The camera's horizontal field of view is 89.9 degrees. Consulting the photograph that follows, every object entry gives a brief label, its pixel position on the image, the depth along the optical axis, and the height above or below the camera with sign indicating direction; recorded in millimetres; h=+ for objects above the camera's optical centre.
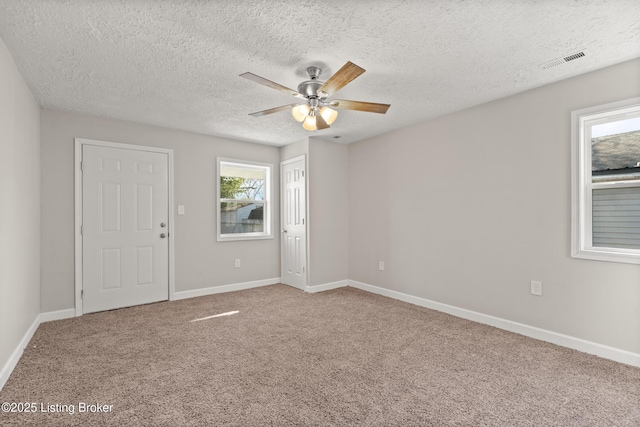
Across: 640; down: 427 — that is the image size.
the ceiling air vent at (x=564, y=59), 2363 +1165
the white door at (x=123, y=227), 3768 -193
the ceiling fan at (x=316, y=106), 2588 +896
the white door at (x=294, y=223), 4883 -183
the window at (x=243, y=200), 4906 +185
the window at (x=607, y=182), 2559 +239
